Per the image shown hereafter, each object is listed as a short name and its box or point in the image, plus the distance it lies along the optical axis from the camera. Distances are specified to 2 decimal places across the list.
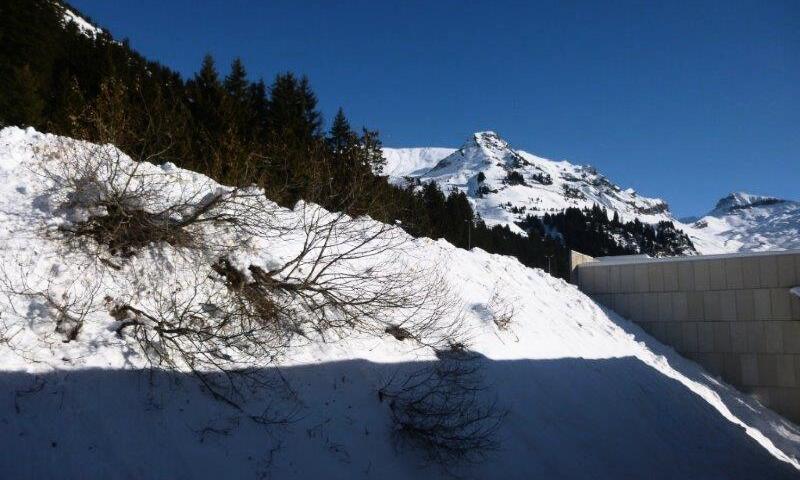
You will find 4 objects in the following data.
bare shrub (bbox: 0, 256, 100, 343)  5.24
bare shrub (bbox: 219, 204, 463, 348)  7.34
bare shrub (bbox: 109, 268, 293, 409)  5.57
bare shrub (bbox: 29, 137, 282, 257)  6.37
